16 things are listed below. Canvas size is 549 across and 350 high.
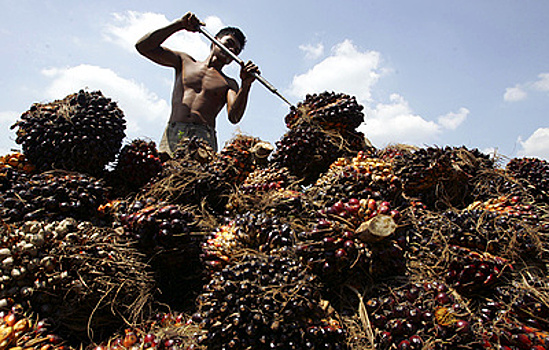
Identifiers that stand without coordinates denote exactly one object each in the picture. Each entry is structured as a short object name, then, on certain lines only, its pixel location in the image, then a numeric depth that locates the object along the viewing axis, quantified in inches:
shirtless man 141.6
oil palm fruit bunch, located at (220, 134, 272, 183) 89.6
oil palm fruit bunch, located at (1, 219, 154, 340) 48.5
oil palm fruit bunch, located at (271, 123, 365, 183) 87.5
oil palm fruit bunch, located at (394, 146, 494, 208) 74.9
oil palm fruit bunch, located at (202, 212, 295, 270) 58.0
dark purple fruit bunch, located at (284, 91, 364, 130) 93.0
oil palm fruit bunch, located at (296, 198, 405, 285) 51.3
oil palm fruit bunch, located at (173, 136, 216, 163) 89.8
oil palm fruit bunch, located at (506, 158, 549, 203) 81.5
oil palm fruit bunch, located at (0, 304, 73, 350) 43.0
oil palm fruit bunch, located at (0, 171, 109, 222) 58.3
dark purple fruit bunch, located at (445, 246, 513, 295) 51.5
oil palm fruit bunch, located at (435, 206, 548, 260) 55.4
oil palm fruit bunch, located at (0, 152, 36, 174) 71.4
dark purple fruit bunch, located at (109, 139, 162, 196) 82.0
